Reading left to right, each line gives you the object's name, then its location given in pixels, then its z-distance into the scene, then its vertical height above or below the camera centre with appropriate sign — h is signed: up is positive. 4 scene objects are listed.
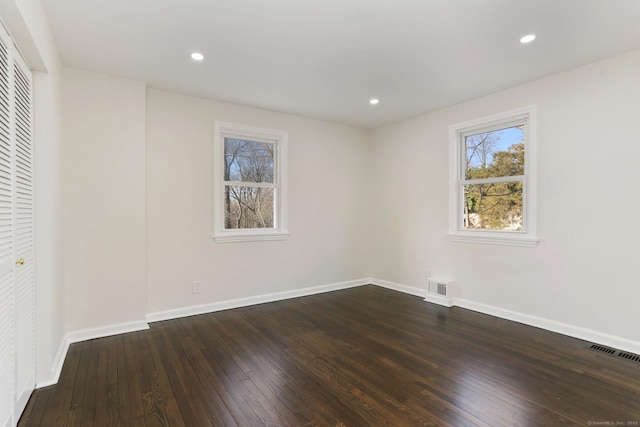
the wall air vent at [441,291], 4.19 -1.05
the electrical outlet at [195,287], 3.87 -0.90
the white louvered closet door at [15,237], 1.67 -0.13
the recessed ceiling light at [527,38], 2.56 +1.41
